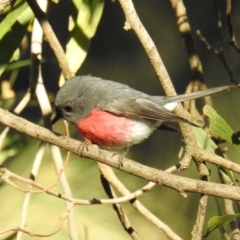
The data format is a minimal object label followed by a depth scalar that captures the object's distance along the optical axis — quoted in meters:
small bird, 5.75
